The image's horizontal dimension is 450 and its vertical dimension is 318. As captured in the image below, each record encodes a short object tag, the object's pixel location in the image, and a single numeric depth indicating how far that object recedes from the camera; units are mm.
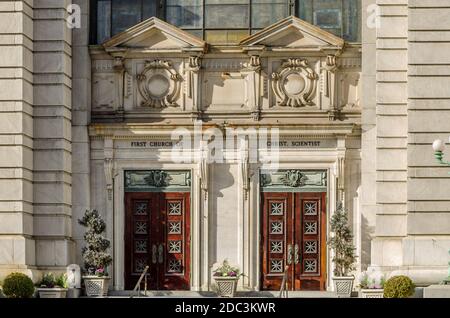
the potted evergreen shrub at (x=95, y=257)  53312
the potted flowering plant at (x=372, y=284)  51875
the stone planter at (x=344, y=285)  53125
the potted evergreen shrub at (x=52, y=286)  52250
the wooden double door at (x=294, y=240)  54594
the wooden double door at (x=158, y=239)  54875
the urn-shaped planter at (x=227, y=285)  53406
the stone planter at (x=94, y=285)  53281
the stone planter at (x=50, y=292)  52125
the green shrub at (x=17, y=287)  50812
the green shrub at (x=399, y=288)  50594
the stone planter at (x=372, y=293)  51750
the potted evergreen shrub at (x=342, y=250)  53188
